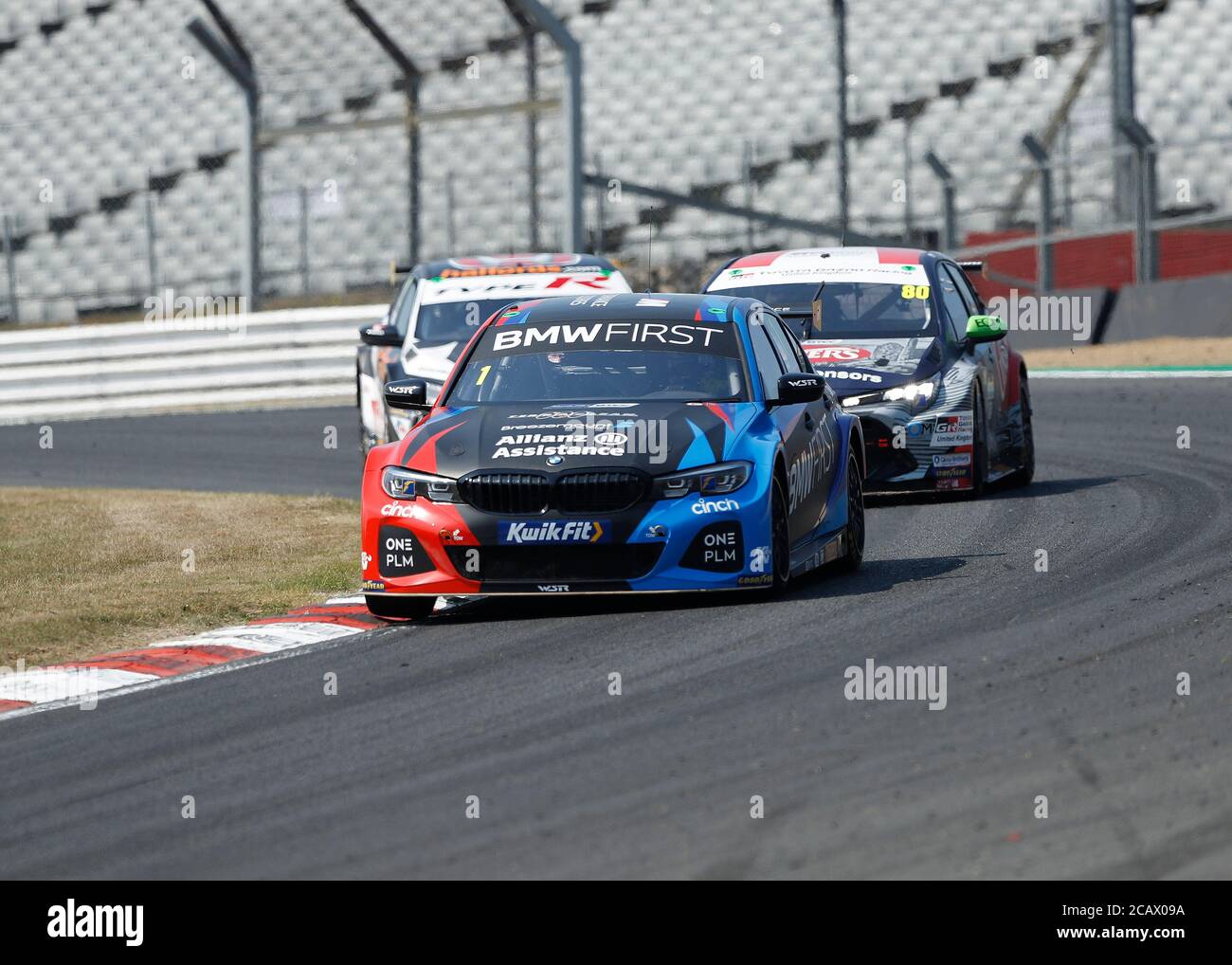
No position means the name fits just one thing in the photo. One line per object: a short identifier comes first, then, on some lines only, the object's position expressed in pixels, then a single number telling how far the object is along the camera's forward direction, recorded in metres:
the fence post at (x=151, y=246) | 24.53
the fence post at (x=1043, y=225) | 24.42
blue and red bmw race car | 8.67
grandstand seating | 22.67
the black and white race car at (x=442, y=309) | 14.50
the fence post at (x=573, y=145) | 21.80
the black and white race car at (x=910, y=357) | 12.32
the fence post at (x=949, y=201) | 24.67
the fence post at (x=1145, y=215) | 23.80
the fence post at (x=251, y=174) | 22.91
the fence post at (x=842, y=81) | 22.40
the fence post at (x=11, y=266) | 24.28
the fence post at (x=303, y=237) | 23.53
